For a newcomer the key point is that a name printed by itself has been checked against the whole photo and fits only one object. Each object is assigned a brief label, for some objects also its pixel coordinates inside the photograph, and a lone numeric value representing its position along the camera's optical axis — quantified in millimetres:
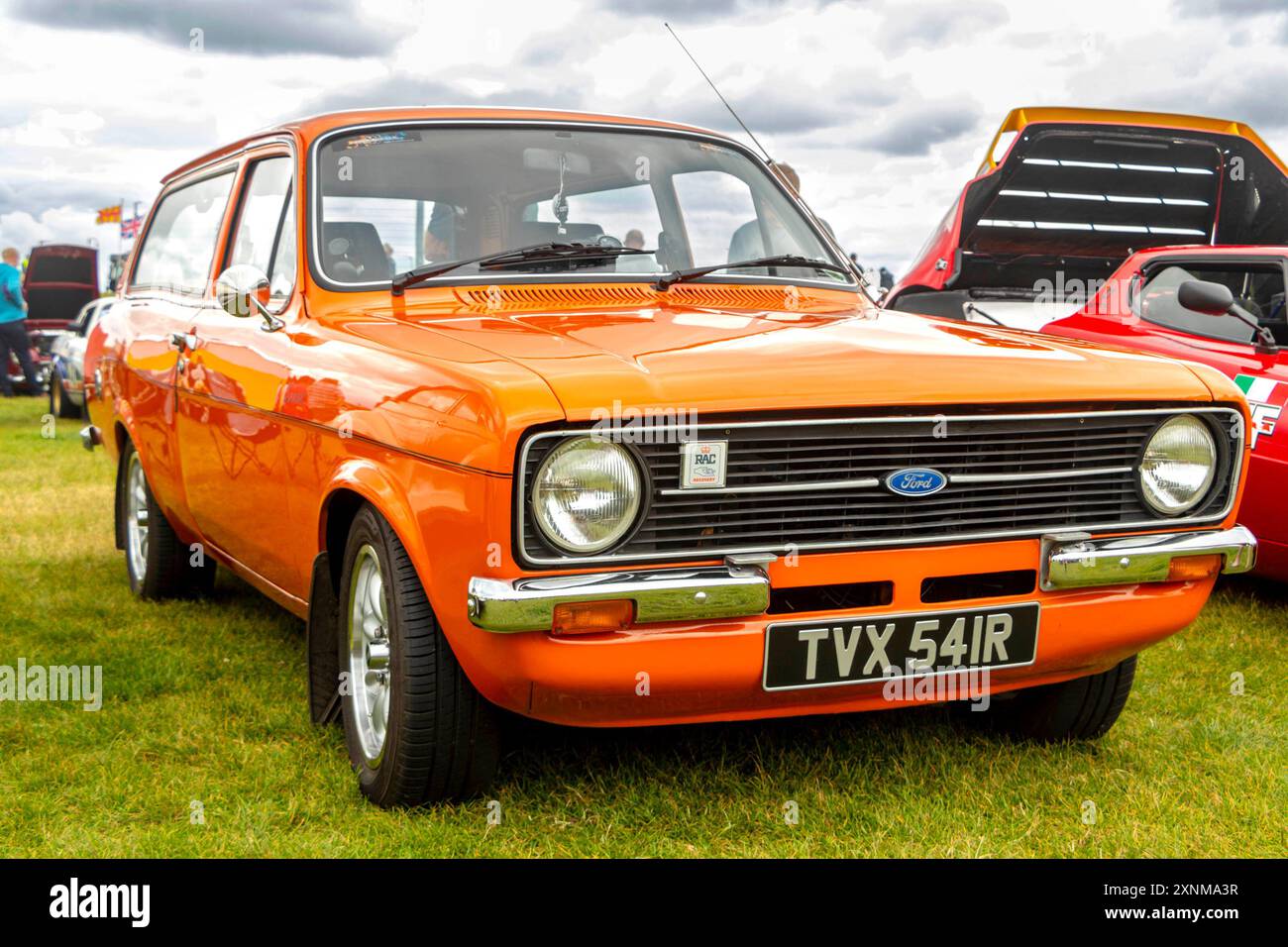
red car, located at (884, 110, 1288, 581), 6305
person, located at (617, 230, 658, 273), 3889
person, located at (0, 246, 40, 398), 15484
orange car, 2686
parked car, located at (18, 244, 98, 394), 19531
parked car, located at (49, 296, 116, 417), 12867
